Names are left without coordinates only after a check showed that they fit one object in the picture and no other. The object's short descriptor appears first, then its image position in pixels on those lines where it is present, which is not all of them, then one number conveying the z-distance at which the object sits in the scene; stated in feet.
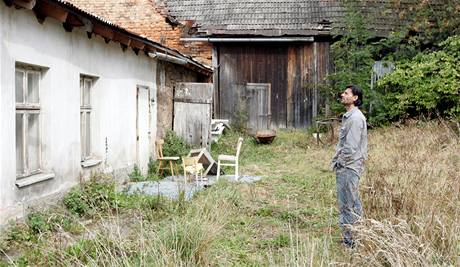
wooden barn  58.13
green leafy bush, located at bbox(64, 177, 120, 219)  24.02
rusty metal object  52.42
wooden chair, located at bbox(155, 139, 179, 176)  37.31
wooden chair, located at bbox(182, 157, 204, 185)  32.65
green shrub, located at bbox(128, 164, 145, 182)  34.04
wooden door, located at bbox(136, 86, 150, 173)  35.78
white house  19.75
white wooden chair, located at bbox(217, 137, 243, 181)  34.70
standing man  18.86
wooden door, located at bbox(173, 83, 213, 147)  43.52
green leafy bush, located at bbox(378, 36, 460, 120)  47.98
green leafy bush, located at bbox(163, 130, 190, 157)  40.70
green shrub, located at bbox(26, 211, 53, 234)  19.93
